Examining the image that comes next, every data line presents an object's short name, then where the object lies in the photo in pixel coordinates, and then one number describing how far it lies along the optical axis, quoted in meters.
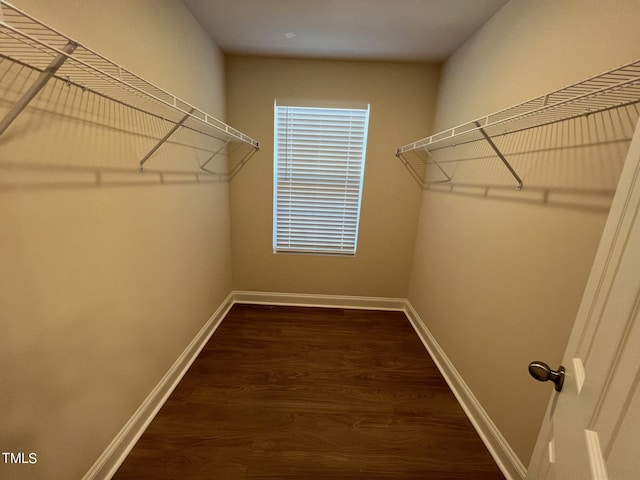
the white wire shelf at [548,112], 0.82
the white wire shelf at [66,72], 0.67
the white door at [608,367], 0.50
